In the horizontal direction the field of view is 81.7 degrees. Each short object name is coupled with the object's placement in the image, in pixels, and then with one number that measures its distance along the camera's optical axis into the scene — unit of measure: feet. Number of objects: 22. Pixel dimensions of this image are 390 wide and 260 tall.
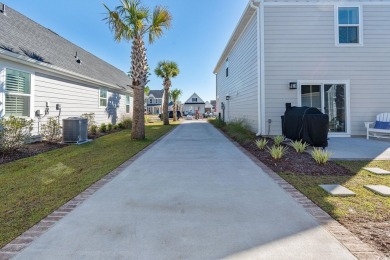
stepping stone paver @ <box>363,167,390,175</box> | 15.25
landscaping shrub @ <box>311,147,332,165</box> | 17.04
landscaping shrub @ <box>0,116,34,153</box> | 20.78
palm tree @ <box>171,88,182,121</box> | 118.23
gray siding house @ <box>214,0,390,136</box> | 30.76
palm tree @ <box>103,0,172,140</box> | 30.42
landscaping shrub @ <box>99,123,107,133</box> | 44.30
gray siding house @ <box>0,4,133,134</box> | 24.66
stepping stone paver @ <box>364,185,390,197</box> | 11.47
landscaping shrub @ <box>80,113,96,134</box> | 38.53
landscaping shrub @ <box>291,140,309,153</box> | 21.14
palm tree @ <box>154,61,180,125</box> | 79.46
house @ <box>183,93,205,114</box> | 200.34
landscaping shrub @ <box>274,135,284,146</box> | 24.38
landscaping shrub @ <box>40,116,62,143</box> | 28.73
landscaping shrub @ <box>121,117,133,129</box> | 55.92
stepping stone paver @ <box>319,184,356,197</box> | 11.48
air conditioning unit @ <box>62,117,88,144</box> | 29.35
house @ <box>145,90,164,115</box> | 193.06
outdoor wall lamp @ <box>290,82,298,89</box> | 30.60
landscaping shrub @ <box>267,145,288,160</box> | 18.98
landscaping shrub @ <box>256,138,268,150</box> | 23.36
